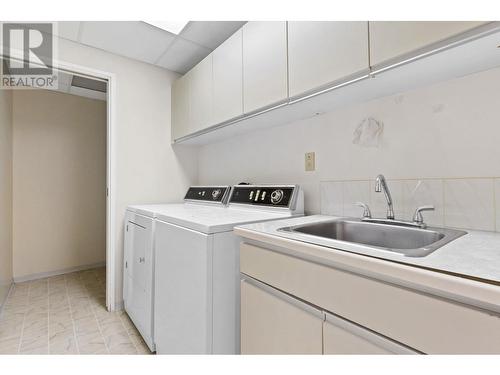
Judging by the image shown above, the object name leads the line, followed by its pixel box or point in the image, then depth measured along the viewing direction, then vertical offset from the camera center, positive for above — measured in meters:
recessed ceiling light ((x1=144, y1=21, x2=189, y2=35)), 1.81 +1.21
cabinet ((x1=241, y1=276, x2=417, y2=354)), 0.70 -0.46
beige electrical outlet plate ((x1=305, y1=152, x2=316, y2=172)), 1.62 +0.18
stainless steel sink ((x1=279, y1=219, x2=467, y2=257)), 0.95 -0.19
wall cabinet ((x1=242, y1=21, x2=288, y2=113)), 1.34 +0.72
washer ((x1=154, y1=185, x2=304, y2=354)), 1.10 -0.42
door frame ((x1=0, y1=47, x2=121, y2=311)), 2.19 +0.01
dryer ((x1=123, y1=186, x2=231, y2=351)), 1.59 -0.44
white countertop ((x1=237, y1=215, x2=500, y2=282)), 0.55 -0.17
